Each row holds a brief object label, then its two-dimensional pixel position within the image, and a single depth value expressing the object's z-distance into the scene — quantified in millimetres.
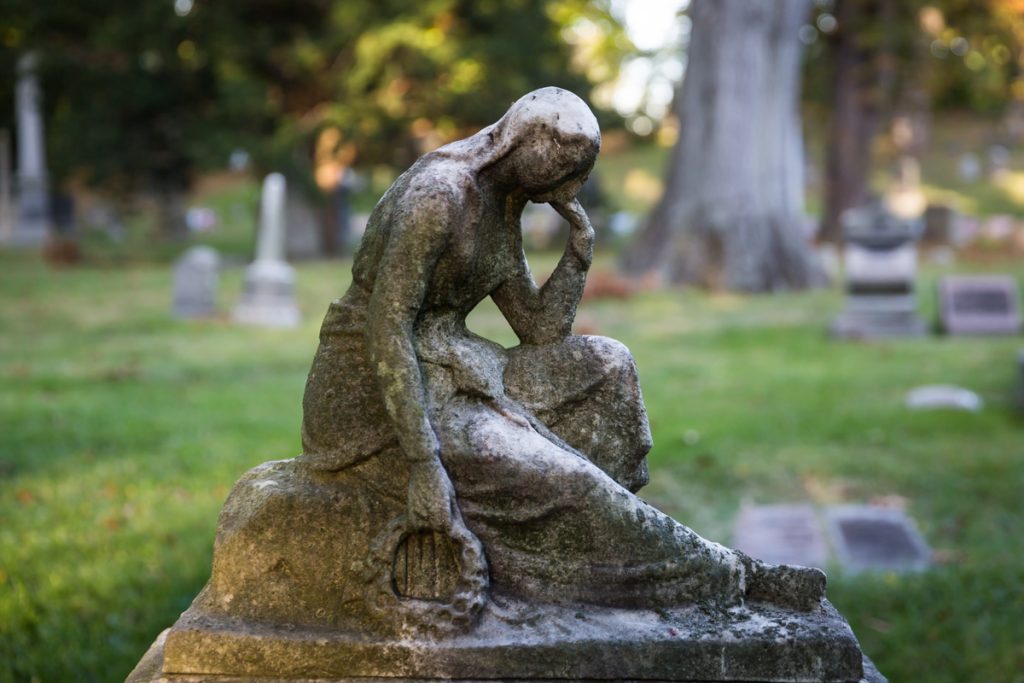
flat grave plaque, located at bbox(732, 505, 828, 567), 5902
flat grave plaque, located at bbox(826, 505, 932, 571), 5793
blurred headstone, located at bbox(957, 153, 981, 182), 37188
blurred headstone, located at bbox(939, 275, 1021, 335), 13133
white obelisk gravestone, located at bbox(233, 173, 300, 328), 14375
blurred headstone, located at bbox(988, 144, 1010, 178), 36784
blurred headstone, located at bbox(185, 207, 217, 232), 33803
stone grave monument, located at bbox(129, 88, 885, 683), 2854
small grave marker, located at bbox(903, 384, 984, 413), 9078
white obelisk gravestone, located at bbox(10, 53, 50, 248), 27625
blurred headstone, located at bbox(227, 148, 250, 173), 22406
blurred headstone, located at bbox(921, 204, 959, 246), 25203
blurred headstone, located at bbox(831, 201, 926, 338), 13195
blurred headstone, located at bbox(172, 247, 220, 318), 14672
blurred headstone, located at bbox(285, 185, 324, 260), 24719
